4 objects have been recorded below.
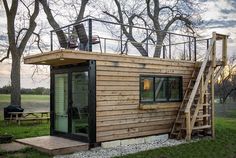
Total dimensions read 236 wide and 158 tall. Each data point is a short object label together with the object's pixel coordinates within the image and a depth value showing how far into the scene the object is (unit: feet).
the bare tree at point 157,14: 60.54
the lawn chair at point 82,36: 29.63
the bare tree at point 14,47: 53.93
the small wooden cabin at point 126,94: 28.55
